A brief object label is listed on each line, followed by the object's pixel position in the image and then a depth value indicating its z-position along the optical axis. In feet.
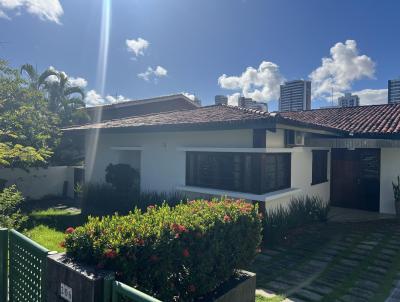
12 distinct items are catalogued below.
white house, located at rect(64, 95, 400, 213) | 33.30
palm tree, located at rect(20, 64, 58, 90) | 74.45
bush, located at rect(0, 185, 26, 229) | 23.79
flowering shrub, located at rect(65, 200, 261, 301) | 12.86
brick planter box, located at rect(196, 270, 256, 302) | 15.59
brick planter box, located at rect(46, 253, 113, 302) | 11.62
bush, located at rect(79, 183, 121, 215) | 46.42
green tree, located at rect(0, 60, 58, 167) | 46.55
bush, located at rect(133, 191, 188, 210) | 40.45
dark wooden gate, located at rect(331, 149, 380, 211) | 46.74
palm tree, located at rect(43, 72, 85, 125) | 75.66
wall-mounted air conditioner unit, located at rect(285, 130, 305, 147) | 36.91
